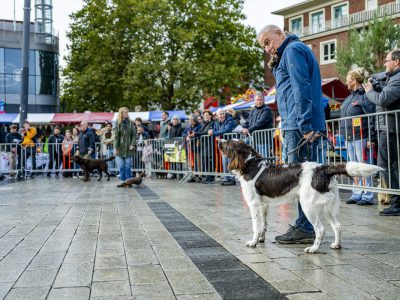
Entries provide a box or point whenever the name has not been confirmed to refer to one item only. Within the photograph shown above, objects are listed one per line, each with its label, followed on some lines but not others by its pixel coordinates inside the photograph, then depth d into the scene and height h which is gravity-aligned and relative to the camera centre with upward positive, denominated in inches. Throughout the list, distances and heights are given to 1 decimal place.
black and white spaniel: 185.3 -3.7
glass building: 1851.6 +416.0
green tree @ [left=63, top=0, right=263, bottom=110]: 1433.3 +365.5
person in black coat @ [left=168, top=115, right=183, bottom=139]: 671.8 +62.6
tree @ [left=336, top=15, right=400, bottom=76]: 1413.6 +357.6
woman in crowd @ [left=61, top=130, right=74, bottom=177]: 756.6 +42.8
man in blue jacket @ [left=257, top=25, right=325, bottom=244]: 202.2 +33.0
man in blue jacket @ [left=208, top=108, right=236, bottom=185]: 529.7 +49.9
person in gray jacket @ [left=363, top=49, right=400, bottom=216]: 272.1 +26.7
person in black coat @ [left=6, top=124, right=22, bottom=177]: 724.7 +47.2
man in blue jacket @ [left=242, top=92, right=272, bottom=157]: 447.5 +48.4
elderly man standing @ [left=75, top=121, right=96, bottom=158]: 733.3 +52.6
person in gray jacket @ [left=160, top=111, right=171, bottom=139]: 692.4 +68.2
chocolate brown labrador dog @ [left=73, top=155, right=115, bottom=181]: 668.7 +18.6
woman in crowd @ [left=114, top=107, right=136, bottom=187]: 531.0 +39.2
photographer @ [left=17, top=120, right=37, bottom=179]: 731.4 +51.8
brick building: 1728.6 +544.7
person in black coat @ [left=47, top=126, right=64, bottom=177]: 765.3 +45.0
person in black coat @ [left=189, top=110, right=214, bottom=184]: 559.2 +34.2
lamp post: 698.5 +163.2
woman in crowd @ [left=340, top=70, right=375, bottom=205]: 318.3 +29.3
